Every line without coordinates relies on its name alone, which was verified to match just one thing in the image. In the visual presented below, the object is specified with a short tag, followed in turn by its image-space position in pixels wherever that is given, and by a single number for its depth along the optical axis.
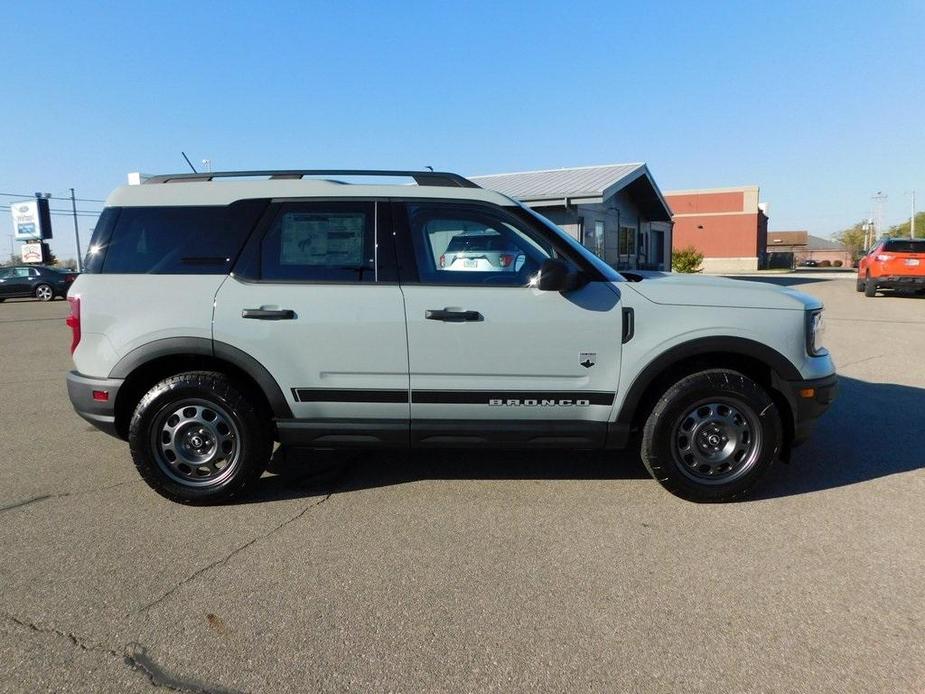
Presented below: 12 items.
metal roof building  17.64
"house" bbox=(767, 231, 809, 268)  101.88
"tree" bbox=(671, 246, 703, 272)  34.97
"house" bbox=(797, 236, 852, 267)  101.69
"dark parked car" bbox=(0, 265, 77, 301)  25.34
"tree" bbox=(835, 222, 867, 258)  110.03
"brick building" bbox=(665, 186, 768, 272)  58.31
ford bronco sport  3.80
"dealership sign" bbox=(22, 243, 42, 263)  44.41
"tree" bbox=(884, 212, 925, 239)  99.69
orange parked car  17.58
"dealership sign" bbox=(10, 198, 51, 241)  46.86
